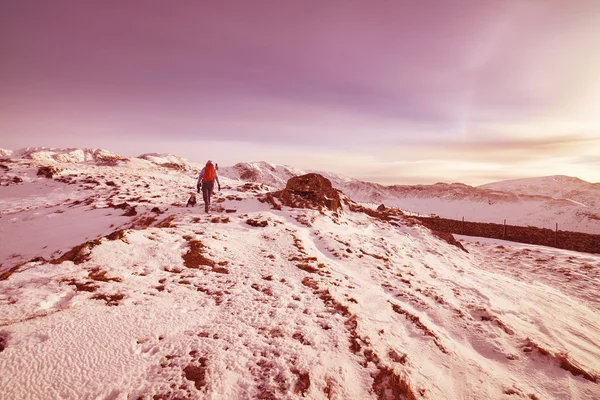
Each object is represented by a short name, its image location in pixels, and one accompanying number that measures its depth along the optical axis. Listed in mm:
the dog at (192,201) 13152
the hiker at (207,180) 11516
